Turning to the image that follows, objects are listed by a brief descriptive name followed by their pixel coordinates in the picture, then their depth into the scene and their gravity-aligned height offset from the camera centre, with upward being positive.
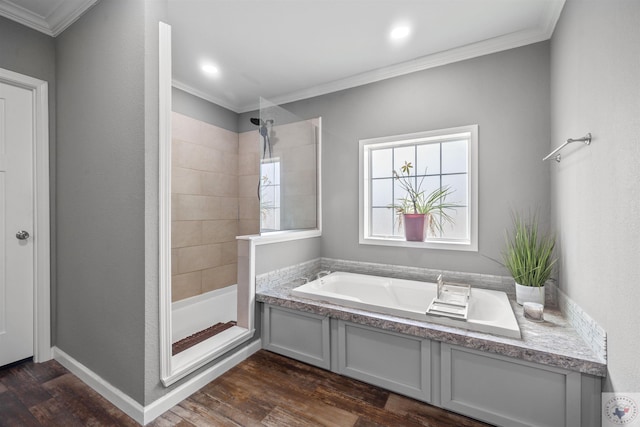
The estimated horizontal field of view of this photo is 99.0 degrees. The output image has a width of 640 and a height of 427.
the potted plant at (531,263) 1.90 -0.37
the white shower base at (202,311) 2.86 -1.13
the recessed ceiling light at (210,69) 2.65 +1.41
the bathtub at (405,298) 1.61 -0.67
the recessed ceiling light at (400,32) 2.08 +1.40
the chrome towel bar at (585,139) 1.40 +0.38
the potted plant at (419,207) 2.53 +0.04
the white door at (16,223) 1.90 -0.08
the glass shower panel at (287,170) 2.64 +0.42
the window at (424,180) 2.41 +0.31
